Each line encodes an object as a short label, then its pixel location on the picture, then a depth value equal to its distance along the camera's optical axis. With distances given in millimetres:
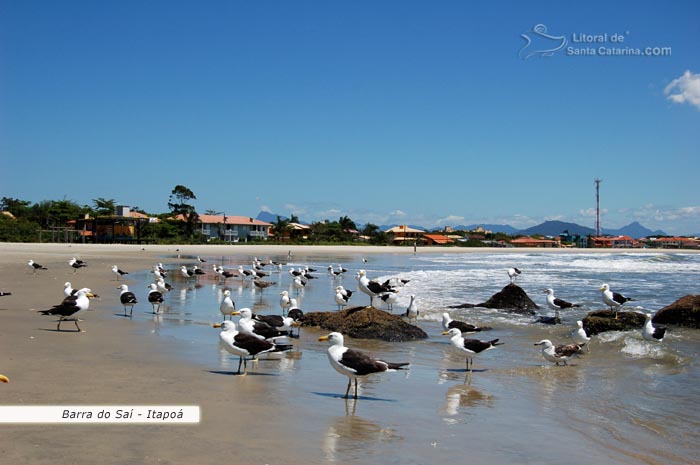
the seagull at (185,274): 29447
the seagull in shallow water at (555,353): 10625
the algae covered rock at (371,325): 12945
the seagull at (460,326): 12414
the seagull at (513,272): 24859
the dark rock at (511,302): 18000
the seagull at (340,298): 17094
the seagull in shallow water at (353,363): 7613
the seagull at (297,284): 22842
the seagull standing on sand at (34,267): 28089
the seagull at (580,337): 12195
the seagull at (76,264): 29077
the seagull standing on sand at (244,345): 8875
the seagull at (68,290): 16188
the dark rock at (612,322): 13586
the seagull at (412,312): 16062
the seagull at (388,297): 17077
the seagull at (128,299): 15266
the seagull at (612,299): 15971
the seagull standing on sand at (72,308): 11852
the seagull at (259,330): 10336
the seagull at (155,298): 15695
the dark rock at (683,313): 14312
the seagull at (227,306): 14531
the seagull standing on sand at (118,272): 26041
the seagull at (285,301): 16031
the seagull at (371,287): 16000
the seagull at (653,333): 12062
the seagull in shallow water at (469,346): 10016
